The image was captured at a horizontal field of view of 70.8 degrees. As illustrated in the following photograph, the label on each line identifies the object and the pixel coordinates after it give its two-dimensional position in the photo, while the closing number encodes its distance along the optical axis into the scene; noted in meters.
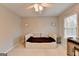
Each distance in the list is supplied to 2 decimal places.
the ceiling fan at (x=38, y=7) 1.99
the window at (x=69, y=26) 2.89
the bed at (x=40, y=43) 2.99
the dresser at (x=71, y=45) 1.44
